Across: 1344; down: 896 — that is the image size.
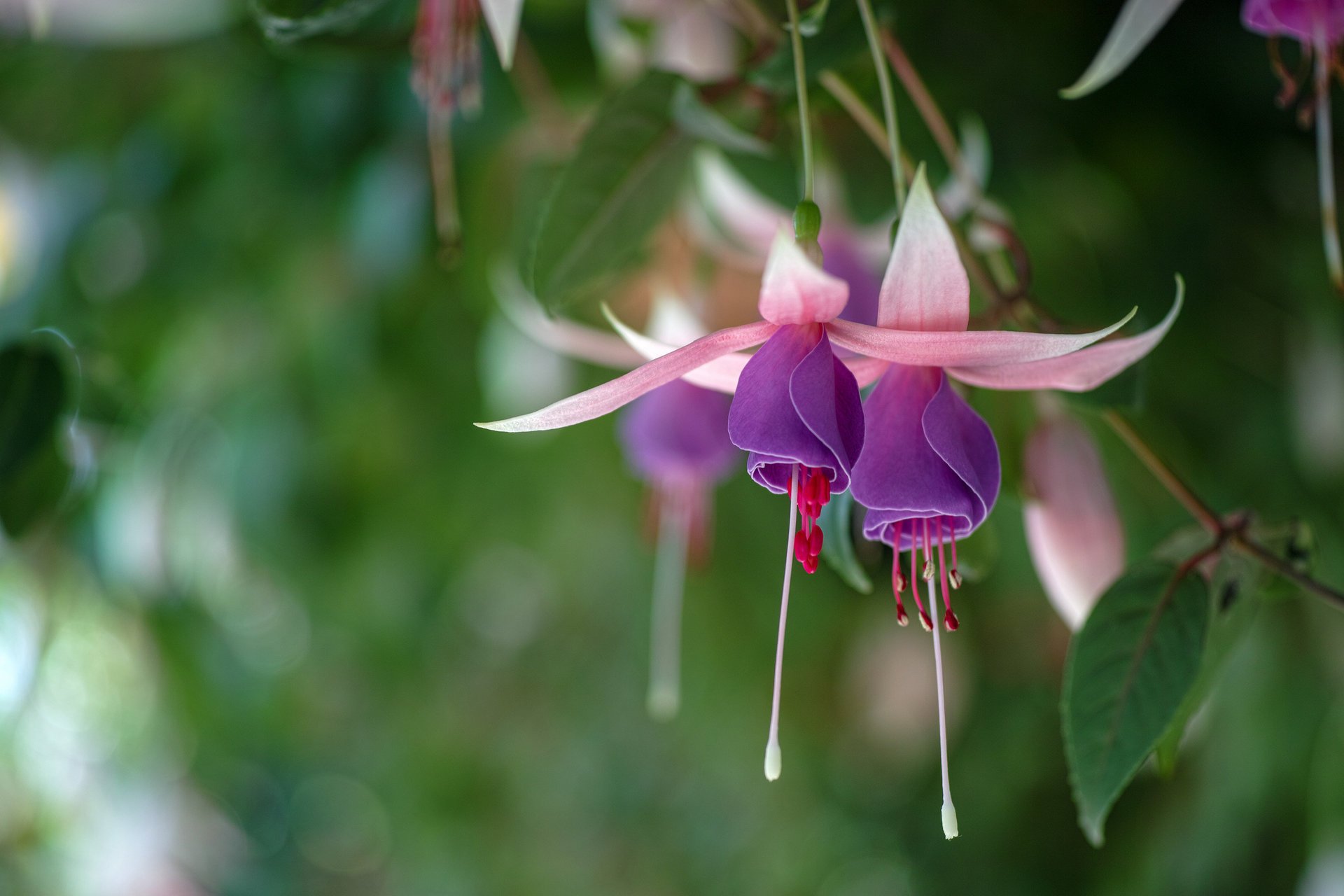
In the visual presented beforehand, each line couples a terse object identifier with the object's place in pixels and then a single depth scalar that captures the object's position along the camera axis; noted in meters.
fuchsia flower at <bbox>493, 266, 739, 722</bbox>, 0.78
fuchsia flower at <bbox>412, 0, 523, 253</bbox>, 0.75
